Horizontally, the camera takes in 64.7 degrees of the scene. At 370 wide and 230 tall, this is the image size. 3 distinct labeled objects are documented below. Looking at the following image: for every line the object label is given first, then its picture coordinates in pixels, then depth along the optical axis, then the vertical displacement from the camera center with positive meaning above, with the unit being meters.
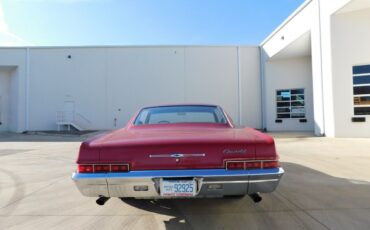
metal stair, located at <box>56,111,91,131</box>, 21.50 +0.22
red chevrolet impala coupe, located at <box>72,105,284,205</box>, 2.79 -0.45
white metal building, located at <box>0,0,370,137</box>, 21.11 +2.95
